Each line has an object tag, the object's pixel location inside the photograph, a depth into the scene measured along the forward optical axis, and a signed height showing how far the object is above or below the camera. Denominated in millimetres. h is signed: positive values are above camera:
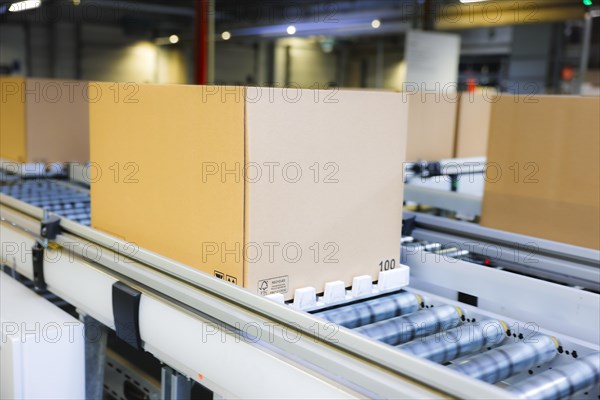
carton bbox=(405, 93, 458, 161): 3414 -37
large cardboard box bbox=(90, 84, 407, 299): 1211 -141
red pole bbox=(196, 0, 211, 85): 5313 +599
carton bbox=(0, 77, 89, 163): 2916 -57
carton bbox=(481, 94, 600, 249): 1733 -136
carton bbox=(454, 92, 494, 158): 3645 -20
